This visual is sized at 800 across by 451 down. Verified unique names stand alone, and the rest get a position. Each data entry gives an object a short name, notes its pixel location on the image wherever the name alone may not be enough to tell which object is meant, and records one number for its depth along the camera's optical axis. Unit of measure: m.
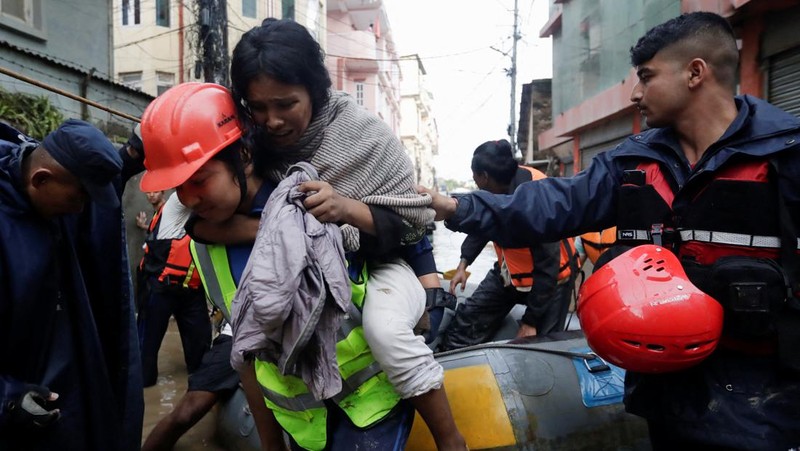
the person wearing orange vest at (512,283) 3.66
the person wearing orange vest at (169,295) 4.34
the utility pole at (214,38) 9.52
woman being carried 1.59
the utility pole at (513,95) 21.84
